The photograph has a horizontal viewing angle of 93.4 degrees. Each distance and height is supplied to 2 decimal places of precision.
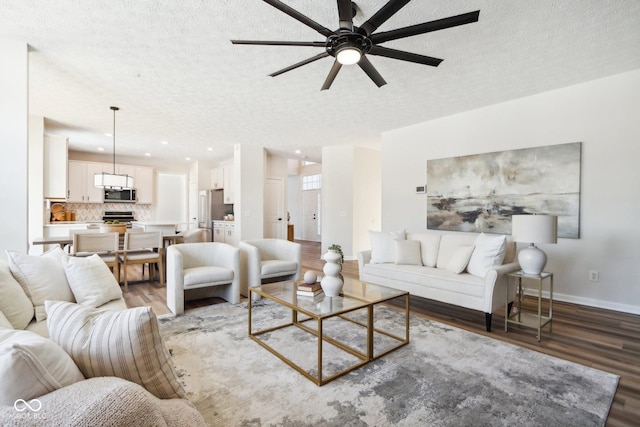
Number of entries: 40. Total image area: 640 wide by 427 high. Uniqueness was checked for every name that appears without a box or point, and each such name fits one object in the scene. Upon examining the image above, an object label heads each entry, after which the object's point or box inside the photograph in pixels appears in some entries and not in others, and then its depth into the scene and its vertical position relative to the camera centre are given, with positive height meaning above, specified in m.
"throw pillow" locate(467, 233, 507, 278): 3.08 -0.43
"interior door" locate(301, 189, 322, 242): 11.31 -0.17
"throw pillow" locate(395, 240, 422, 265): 3.83 -0.53
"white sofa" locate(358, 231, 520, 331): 2.97 -0.65
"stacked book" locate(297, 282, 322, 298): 2.63 -0.70
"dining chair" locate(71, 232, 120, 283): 3.98 -0.51
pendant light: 5.06 +0.48
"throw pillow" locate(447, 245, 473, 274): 3.33 -0.53
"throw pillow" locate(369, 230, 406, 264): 3.97 -0.46
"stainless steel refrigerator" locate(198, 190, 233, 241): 8.33 +0.06
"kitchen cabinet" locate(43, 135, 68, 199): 5.50 +0.76
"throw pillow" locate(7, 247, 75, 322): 1.96 -0.48
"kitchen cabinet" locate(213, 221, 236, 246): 7.28 -0.57
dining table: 3.93 -0.44
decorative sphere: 2.78 -0.62
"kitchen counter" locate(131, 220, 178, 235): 5.61 -0.34
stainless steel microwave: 7.66 +0.33
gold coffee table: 2.20 -0.80
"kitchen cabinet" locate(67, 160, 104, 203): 7.23 +0.62
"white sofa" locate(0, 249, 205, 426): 0.65 -0.44
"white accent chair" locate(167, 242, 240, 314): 3.36 -0.73
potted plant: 2.91 -0.37
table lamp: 2.81 -0.20
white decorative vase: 2.59 -0.58
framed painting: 3.74 +0.34
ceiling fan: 1.84 +1.19
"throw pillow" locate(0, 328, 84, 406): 0.68 -0.39
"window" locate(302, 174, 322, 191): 11.35 +1.11
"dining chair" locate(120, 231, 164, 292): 4.42 -0.61
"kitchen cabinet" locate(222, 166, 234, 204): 7.83 +0.65
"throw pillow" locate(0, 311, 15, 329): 1.43 -0.56
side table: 2.85 -1.06
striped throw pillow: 0.95 -0.44
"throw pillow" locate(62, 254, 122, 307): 2.20 -0.56
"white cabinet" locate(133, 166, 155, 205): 8.19 +0.68
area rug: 1.73 -1.17
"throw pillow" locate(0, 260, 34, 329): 1.72 -0.56
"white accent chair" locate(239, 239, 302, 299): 3.85 -0.70
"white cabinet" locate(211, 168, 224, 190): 8.21 +0.87
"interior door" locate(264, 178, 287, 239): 8.01 +0.01
